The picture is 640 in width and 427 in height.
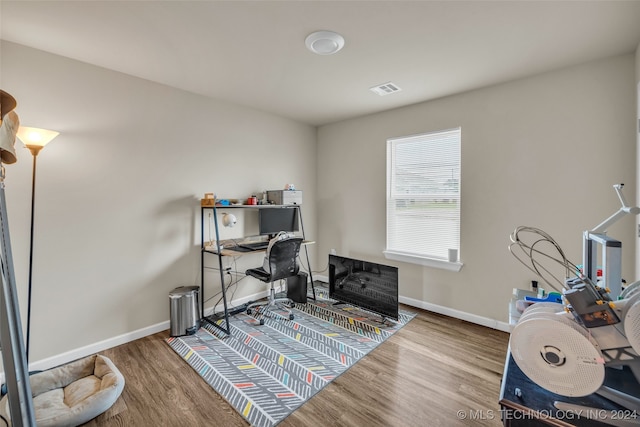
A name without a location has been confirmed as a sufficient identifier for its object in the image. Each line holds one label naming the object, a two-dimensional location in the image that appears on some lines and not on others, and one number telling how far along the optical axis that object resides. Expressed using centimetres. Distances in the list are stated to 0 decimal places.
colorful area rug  188
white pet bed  158
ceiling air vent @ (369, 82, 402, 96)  274
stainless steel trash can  268
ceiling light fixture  188
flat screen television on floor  296
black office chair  296
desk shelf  279
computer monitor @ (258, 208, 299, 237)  343
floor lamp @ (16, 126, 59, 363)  186
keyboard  306
